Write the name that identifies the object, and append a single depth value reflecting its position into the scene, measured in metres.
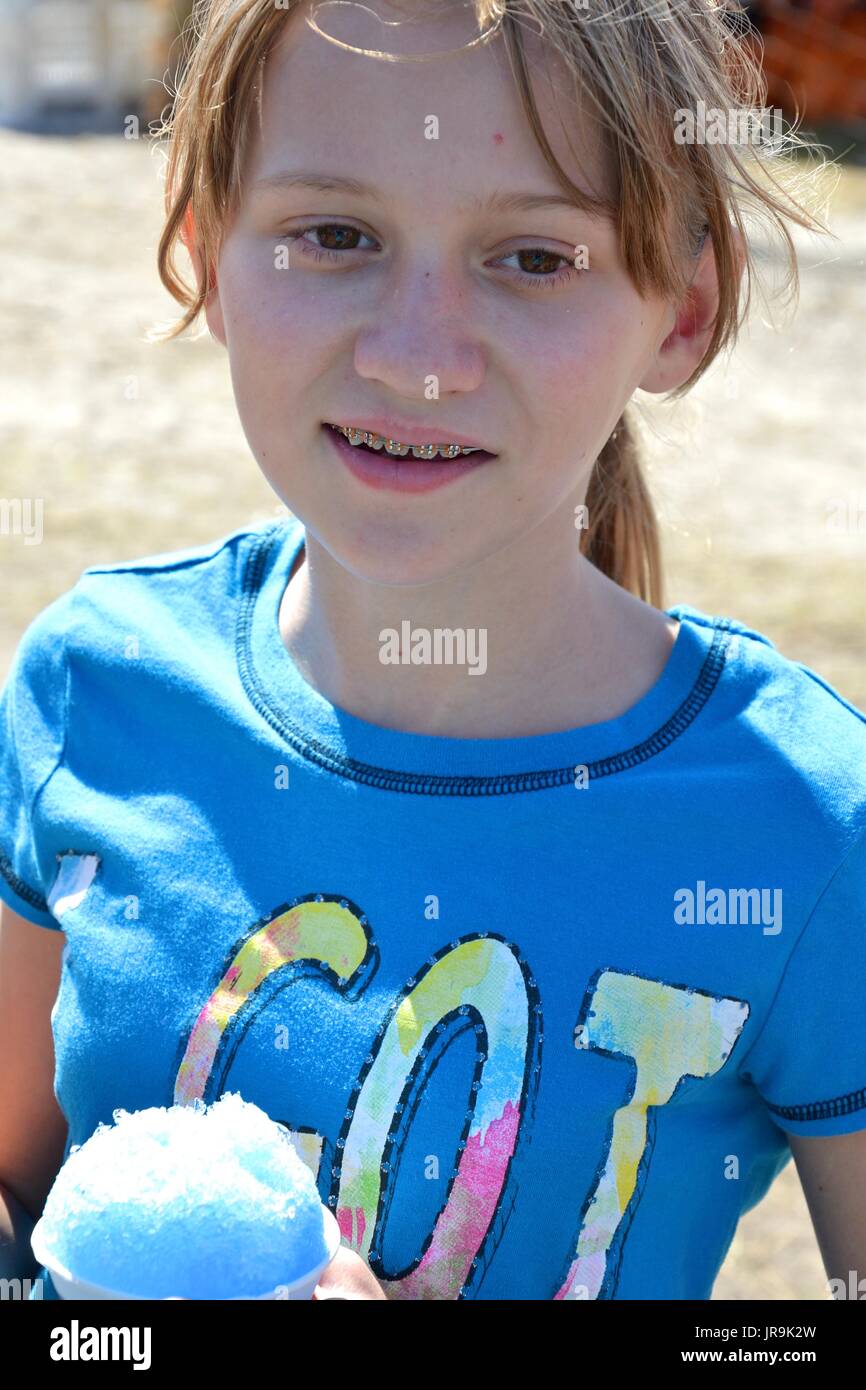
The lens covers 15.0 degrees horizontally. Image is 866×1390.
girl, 0.93
